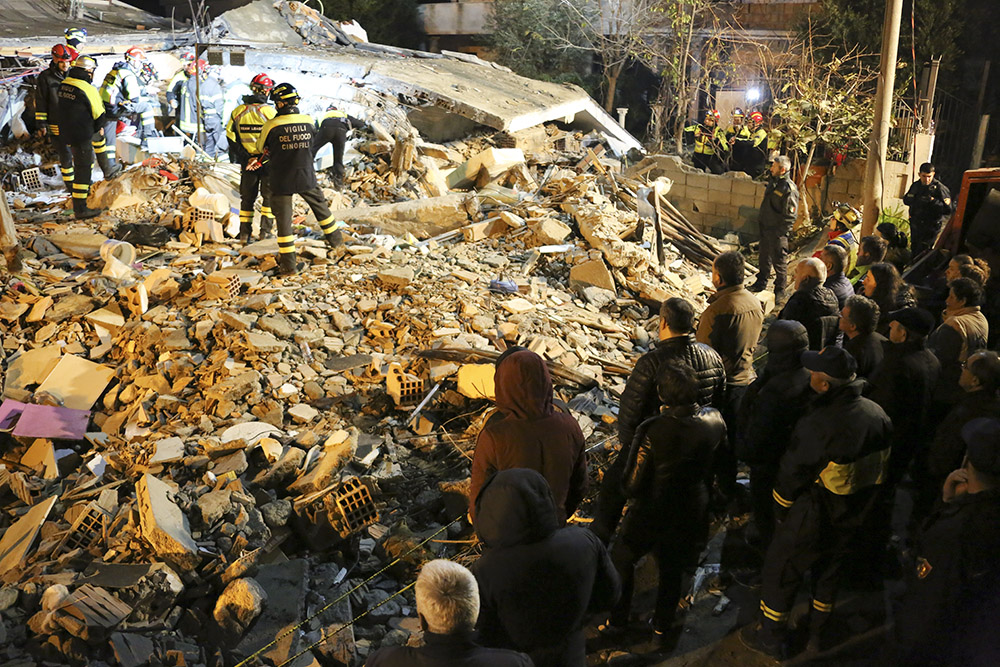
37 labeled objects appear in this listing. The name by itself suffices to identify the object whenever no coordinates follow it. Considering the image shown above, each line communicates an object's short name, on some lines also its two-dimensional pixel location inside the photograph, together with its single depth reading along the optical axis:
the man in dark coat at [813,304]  5.10
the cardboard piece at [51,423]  5.52
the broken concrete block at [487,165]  11.18
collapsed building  4.14
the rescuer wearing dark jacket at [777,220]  8.89
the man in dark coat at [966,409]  3.84
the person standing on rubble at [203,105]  11.73
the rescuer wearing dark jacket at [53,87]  8.63
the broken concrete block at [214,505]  4.65
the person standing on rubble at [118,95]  9.38
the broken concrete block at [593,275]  8.40
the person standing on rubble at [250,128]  7.61
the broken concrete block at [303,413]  5.66
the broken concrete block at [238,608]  3.97
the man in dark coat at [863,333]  4.29
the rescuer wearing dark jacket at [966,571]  2.88
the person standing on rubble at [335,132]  8.14
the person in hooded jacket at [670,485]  3.40
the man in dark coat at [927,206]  8.34
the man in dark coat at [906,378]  4.32
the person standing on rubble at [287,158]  7.22
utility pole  7.80
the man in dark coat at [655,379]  3.85
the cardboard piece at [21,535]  4.46
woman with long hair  5.20
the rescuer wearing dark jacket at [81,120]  8.41
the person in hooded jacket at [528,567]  2.42
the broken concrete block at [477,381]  5.76
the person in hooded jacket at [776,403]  3.86
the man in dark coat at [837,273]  5.56
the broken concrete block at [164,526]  4.32
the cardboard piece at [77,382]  5.81
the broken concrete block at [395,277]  7.39
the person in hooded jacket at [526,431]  3.25
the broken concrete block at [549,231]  9.08
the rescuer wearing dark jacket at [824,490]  3.41
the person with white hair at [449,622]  2.04
